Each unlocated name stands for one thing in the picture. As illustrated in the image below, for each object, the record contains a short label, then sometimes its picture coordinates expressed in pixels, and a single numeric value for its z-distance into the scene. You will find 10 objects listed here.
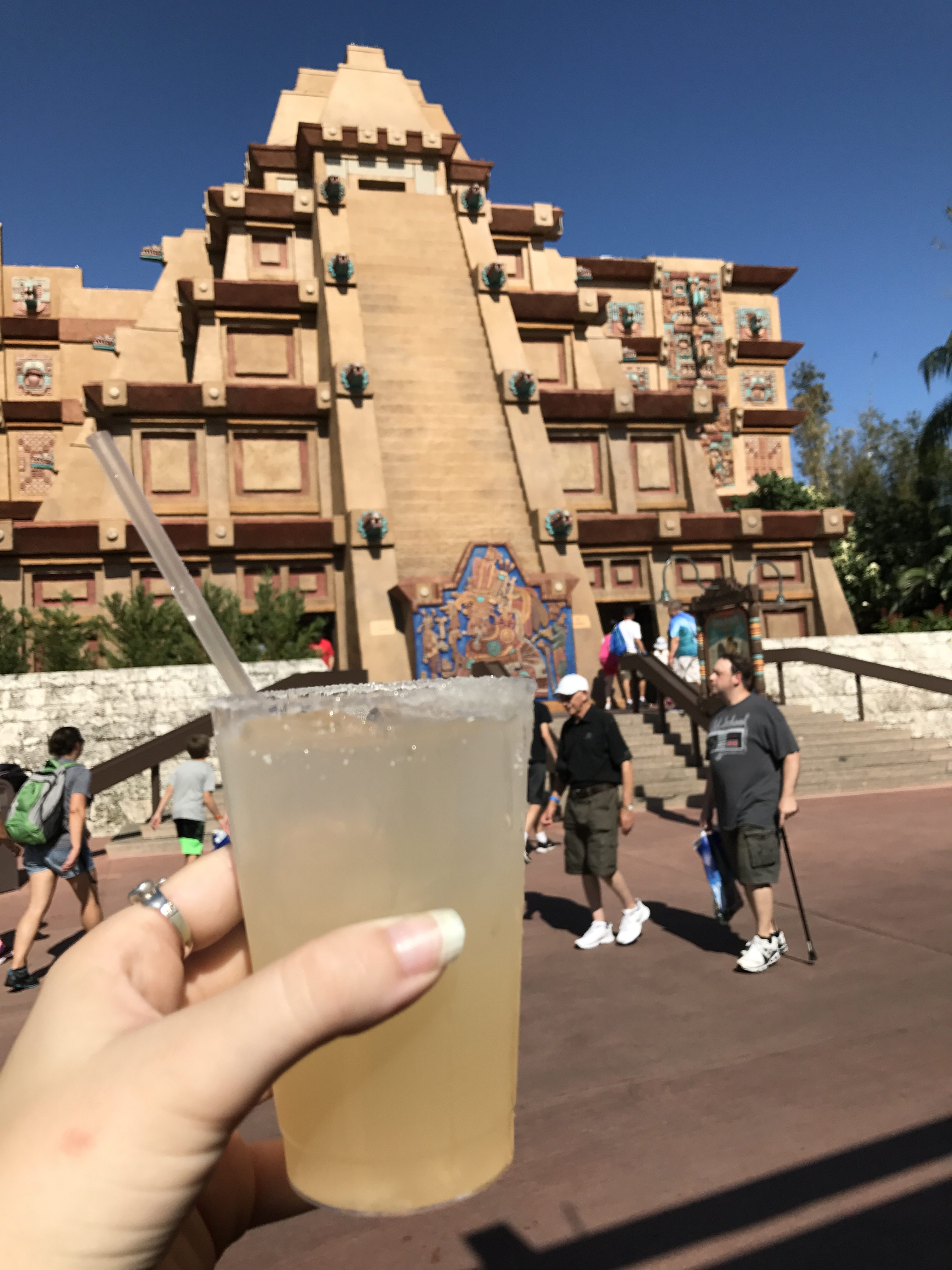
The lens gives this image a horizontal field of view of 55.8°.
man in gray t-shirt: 5.35
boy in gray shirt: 7.74
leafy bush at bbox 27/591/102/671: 15.09
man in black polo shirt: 6.05
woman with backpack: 5.70
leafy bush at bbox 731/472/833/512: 24.58
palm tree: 25.52
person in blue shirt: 14.91
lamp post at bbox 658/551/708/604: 15.46
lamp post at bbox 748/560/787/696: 12.05
